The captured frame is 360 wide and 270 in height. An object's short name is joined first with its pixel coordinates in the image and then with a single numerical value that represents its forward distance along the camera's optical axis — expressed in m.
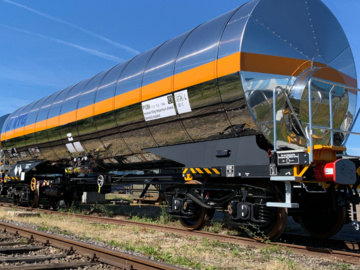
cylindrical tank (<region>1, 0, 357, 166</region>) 5.76
